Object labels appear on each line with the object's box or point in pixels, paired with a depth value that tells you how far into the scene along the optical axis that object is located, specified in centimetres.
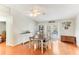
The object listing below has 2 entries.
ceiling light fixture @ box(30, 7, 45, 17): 296
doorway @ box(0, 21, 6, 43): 313
